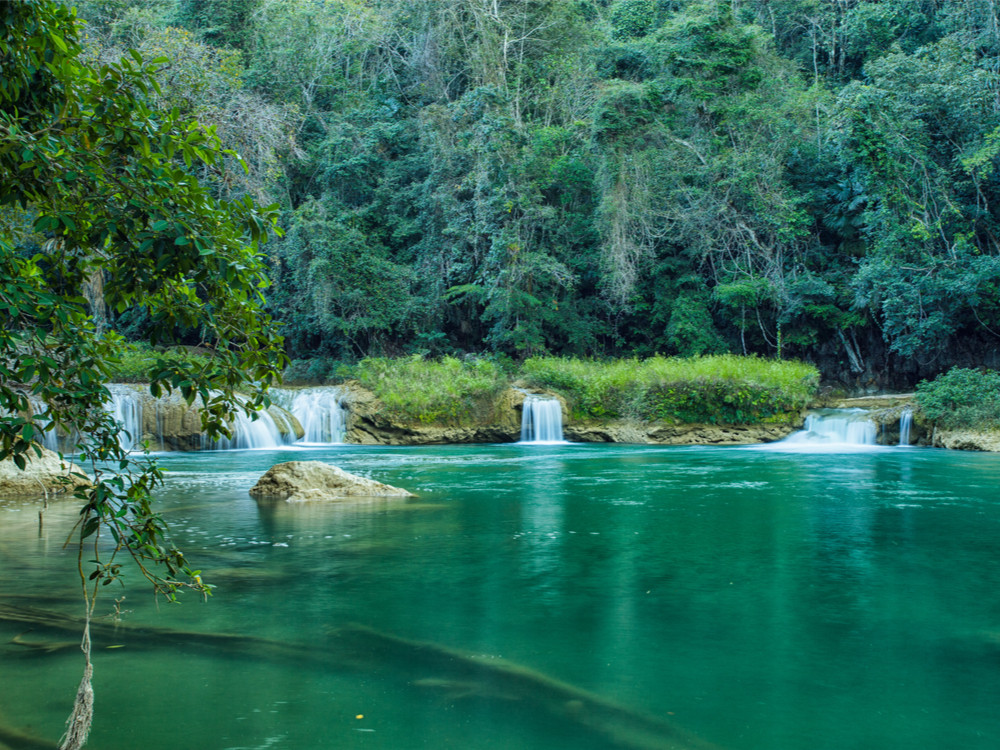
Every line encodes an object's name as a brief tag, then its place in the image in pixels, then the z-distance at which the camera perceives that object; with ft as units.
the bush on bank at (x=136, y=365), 79.30
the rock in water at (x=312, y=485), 37.11
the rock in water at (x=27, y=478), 35.29
